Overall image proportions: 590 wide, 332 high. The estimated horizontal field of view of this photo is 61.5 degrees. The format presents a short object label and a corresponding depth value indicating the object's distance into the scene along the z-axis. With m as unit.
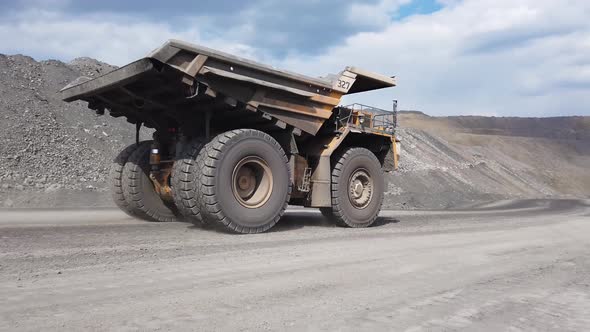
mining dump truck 7.63
